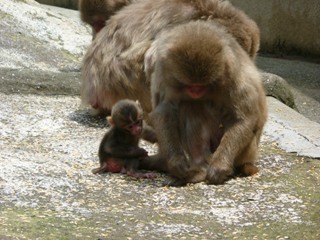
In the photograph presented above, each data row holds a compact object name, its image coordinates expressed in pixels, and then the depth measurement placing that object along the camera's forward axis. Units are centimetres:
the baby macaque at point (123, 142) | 1198
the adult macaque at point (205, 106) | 1127
